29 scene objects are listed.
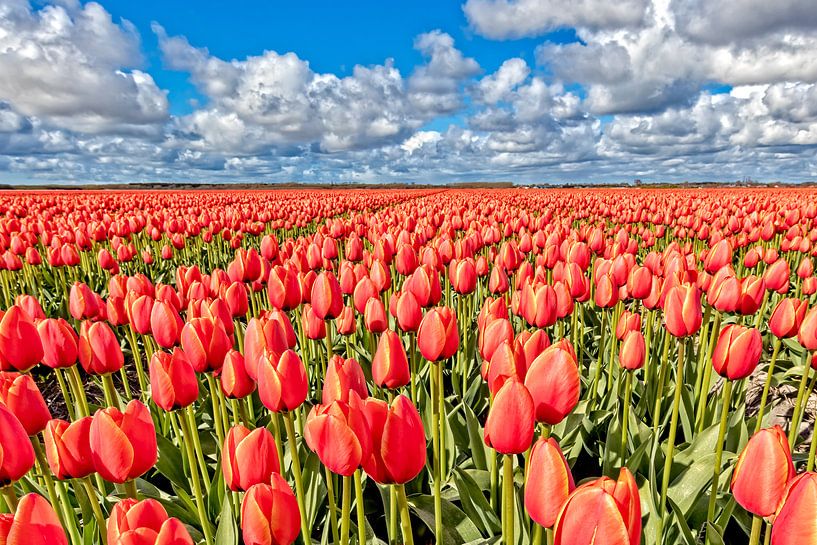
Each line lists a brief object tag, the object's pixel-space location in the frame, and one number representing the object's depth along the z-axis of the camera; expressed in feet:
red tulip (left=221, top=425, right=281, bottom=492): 1.14
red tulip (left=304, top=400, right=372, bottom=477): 1.09
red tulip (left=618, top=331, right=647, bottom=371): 2.16
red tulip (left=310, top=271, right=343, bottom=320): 2.45
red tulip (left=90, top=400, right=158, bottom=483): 1.18
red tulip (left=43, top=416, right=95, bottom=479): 1.25
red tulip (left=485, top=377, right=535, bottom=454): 1.13
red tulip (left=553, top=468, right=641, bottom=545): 0.79
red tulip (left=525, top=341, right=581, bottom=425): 1.28
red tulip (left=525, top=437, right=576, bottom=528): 0.96
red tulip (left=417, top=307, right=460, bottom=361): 1.83
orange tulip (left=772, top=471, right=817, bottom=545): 0.80
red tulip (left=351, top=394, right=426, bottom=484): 1.10
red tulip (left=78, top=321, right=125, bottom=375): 1.92
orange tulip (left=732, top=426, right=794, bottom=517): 1.04
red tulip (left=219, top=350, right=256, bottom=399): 1.70
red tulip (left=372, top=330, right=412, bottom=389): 1.68
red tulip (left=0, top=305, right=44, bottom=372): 1.77
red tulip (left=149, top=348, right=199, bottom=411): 1.58
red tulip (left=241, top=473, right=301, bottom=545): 0.99
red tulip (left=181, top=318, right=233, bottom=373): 1.83
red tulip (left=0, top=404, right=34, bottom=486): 1.14
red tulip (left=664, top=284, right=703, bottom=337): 2.18
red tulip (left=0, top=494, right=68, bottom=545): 0.81
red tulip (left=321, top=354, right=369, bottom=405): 1.31
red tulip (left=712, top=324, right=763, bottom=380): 1.77
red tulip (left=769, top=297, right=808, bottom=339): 2.33
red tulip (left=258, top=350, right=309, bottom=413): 1.44
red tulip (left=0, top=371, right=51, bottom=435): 1.38
